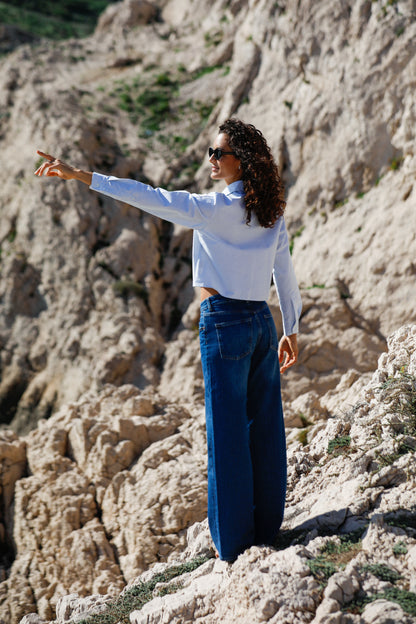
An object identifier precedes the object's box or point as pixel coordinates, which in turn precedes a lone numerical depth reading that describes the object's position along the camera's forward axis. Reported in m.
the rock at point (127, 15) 22.23
